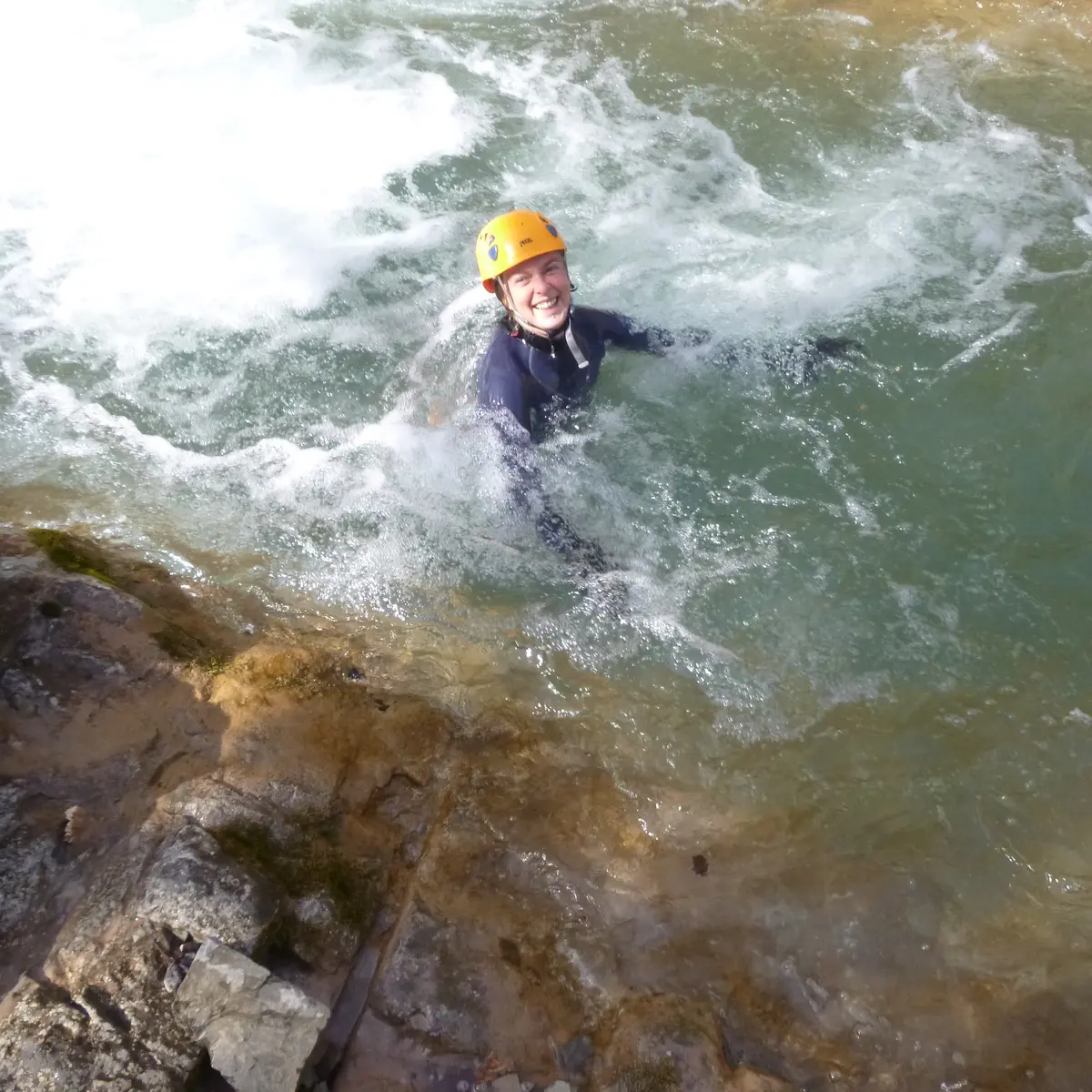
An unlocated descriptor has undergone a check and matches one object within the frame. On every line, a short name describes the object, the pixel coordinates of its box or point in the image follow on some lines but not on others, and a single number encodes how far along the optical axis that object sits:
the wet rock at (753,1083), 2.89
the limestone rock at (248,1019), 2.69
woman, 4.73
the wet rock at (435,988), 3.00
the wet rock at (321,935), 3.08
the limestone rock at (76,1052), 2.61
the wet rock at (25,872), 2.97
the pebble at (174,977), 2.83
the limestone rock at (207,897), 2.94
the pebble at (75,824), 3.21
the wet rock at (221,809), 3.29
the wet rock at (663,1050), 2.89
